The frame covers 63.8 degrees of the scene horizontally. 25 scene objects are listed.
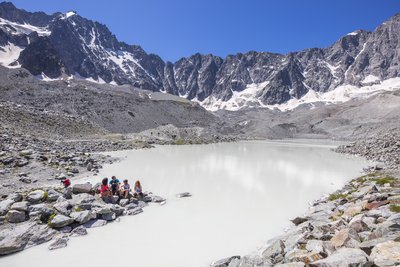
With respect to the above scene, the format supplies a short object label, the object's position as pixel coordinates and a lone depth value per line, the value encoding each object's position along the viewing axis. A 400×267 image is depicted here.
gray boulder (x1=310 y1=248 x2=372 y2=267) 7.90
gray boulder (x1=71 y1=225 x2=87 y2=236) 15.07
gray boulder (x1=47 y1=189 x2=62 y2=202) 18.47
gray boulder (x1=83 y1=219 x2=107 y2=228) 16.12
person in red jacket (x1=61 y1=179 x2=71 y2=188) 23.09
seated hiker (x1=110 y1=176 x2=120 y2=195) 21.59
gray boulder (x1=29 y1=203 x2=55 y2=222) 15.93
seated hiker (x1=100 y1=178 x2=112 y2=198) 20.23
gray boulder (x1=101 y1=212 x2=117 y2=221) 17.17
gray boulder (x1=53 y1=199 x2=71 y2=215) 16.59
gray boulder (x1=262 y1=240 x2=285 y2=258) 11.27
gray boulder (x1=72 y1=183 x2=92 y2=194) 20.50
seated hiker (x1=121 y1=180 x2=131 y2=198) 21.32
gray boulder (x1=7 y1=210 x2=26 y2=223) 15.53
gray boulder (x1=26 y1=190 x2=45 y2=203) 17.88
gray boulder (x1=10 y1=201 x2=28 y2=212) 16.05
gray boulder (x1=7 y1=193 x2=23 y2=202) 17.71
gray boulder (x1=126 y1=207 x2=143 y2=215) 18.78
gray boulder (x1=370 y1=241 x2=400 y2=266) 7.71
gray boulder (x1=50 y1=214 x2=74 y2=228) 15.33
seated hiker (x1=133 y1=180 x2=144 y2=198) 21.75
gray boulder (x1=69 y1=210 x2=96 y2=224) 16.00
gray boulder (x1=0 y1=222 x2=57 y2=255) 13.22
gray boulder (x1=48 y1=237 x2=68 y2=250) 13.67
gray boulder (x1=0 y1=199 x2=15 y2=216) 16.00
